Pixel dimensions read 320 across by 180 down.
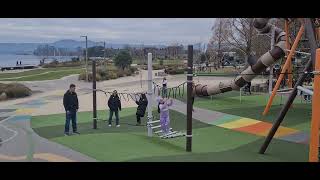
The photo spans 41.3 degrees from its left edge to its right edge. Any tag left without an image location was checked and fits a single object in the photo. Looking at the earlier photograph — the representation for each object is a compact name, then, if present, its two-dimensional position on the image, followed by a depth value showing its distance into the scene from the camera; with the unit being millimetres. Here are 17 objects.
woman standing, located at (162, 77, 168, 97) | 24138
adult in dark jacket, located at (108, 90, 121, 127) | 15477
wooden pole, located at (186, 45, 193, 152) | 10578
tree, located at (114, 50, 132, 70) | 49656
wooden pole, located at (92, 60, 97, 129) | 15008
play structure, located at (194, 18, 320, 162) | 7074
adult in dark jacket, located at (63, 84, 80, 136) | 13414
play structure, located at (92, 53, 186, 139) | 12922
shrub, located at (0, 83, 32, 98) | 28859
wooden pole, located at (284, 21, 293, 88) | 18078
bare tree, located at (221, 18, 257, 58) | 45444
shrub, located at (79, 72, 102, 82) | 41594
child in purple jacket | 13500
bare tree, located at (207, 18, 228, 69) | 50147
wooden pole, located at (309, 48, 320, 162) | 6972
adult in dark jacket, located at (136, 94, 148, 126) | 16030
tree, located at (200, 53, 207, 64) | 61394
